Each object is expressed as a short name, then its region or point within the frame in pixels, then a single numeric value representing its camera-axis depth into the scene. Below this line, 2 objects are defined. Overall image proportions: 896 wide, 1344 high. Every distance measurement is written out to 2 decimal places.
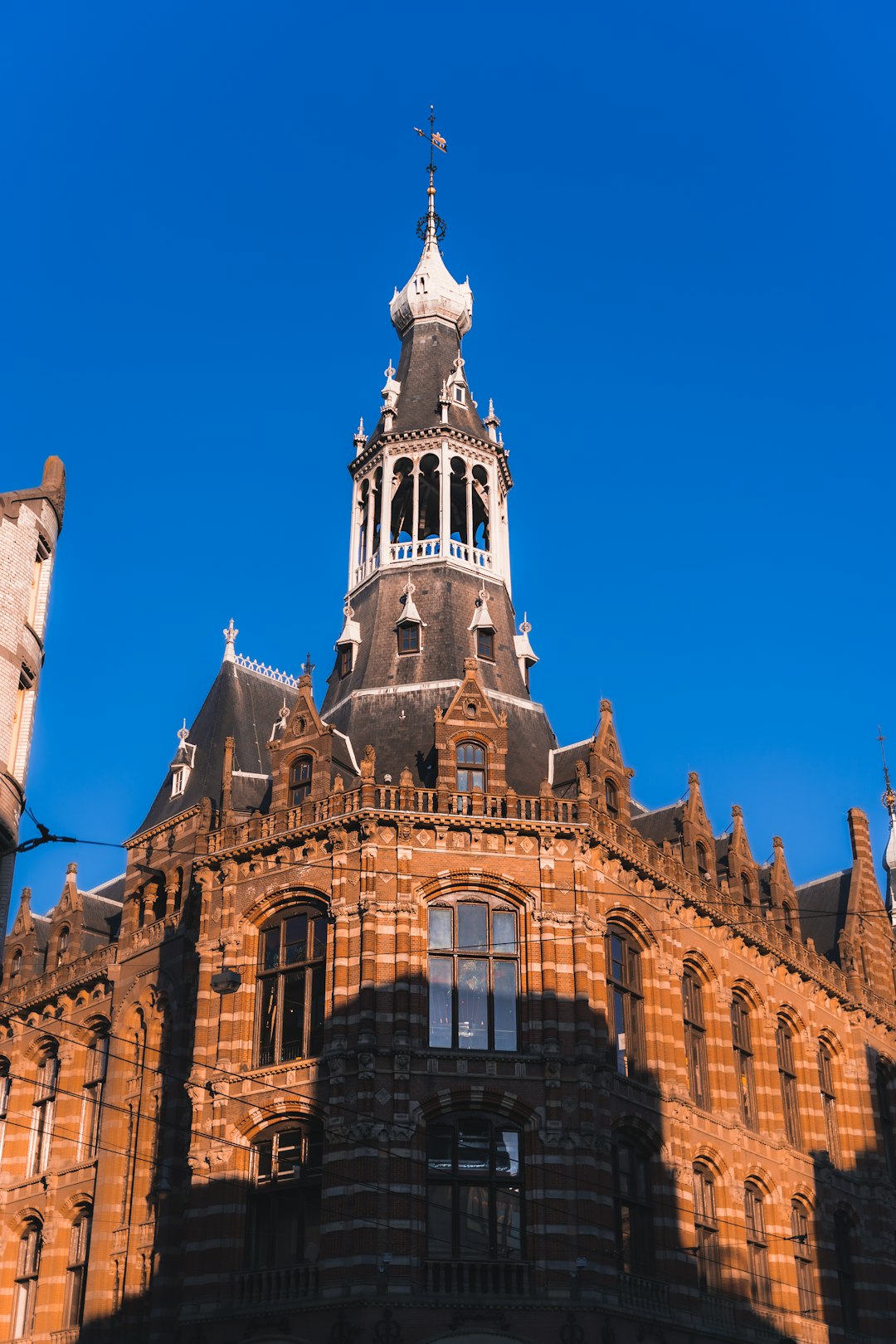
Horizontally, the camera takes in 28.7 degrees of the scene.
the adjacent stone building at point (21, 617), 35.38
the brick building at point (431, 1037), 45.56
